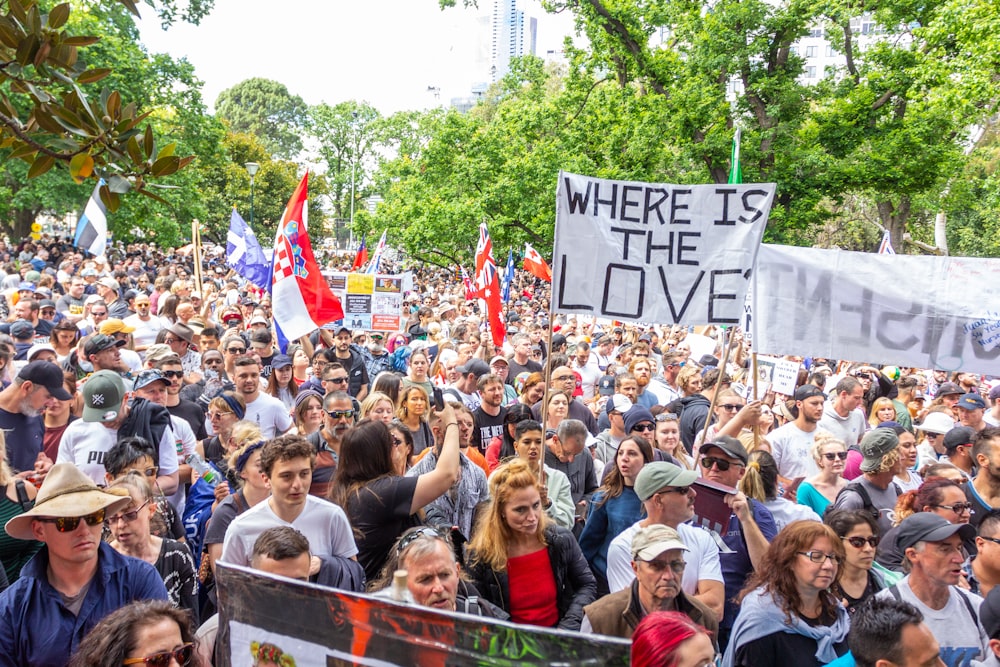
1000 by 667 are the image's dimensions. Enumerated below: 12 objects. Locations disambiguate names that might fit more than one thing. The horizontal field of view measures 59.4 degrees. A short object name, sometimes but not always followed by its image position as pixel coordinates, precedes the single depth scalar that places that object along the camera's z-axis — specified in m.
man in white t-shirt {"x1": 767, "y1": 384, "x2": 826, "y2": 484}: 7.20
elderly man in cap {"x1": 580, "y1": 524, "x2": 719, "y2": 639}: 3.71
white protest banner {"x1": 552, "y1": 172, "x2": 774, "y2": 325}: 6.36
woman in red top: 4.36
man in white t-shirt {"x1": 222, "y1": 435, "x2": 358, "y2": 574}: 4.19
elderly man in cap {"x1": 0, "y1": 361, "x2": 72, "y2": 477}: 5.71
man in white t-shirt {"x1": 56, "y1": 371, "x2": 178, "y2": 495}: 5.43
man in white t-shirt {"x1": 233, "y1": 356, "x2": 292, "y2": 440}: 6.98
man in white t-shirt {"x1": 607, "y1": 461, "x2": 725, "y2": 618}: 4.28
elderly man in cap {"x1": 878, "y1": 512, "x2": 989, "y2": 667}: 3.91
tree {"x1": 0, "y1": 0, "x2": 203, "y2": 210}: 2.28
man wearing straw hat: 3.17
